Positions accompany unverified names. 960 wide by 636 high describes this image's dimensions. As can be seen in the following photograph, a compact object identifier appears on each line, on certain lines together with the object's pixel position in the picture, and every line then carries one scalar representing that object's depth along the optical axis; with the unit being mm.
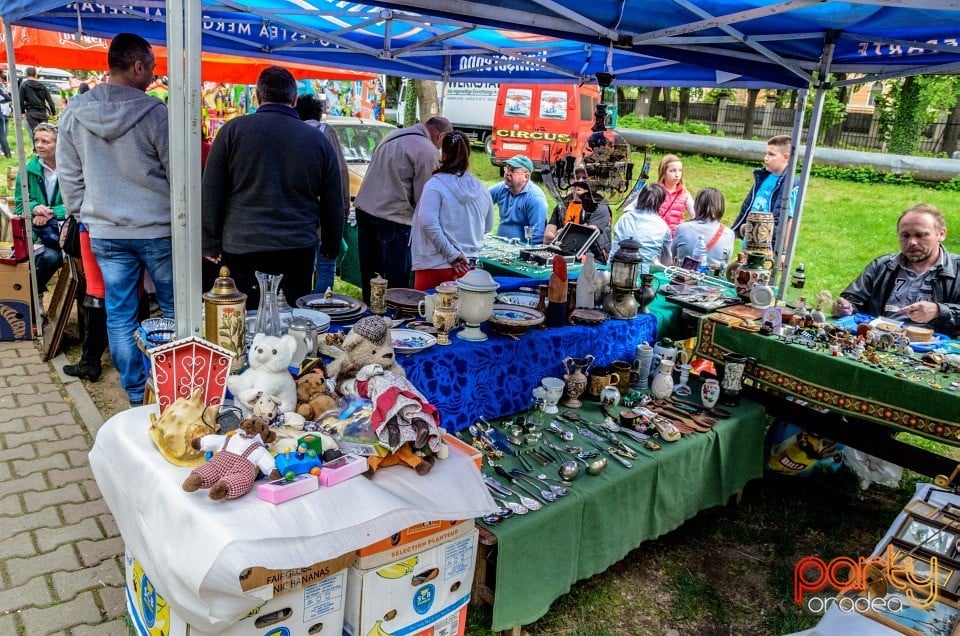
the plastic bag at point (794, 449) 3584
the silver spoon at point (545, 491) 2451
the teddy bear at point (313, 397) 2025
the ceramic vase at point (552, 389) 3010
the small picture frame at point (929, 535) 1750
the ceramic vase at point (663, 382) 3277
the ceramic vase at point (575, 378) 3104
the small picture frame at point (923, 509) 1872
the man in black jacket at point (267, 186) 3145
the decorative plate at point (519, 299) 3338
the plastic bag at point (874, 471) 3697
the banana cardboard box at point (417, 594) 1817
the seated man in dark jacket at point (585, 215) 3395
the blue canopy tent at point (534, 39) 2051
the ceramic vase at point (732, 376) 3258
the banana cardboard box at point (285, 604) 1595
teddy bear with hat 1814
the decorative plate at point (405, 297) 3068
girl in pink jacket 5809
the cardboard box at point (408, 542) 1783
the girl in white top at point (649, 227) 4734
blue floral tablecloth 2672
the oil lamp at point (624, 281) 3289
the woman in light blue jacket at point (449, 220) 3748
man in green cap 5453
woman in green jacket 4570
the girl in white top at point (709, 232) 4785
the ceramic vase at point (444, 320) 2793
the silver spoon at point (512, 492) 2402
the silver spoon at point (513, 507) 2355
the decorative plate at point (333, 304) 2826
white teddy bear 1945
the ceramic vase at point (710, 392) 3207
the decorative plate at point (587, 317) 3236
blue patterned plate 2590
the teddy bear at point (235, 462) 1596
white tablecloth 1482
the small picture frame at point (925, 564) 1656
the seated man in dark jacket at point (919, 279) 3467
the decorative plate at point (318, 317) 2574
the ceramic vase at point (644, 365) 3392
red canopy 5215
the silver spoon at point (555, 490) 2484
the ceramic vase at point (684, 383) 3439
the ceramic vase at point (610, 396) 3162
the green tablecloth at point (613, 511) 2316
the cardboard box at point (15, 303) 4532
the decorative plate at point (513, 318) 2879
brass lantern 2080
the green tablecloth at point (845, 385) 2701
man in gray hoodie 3076
